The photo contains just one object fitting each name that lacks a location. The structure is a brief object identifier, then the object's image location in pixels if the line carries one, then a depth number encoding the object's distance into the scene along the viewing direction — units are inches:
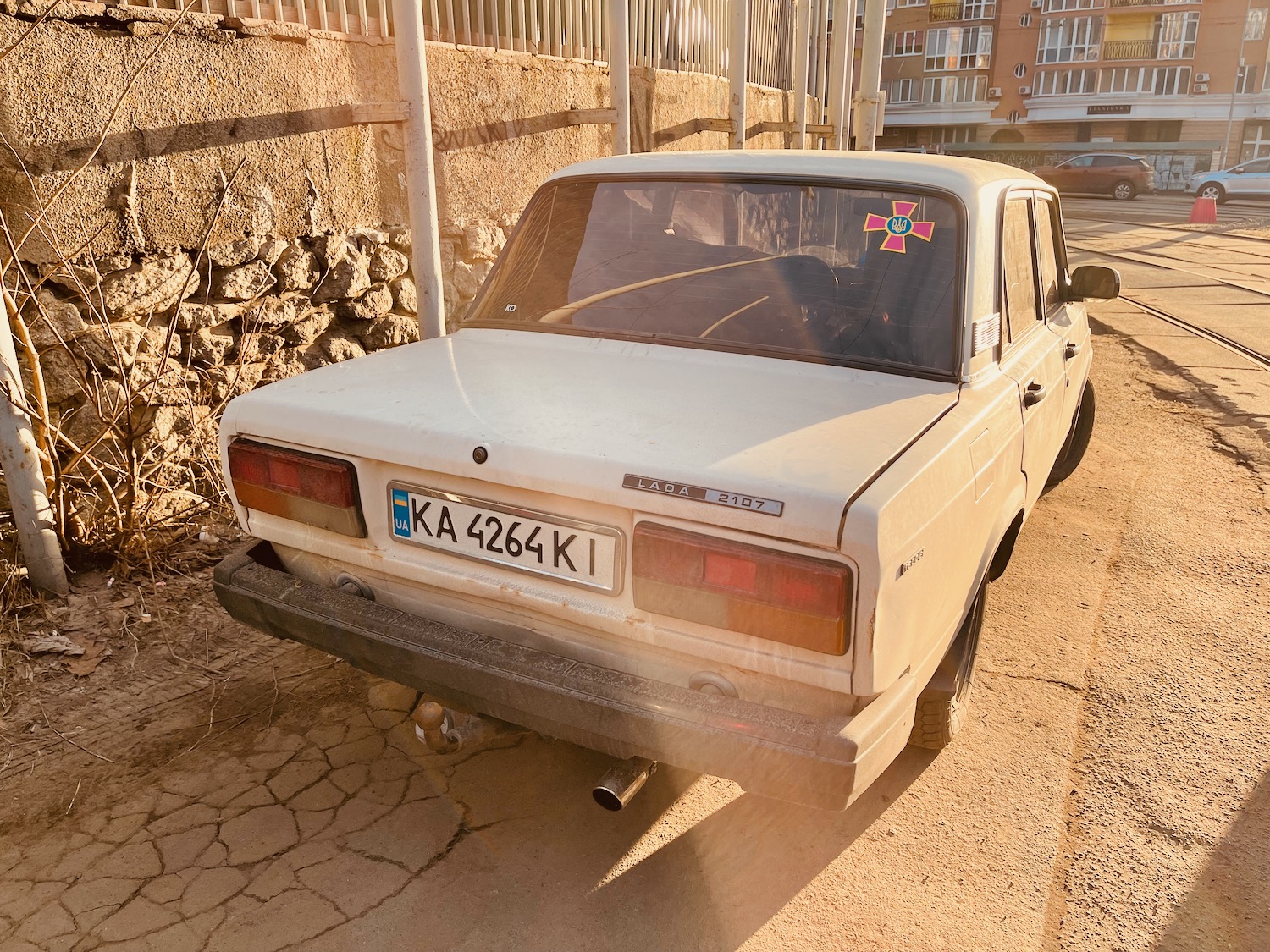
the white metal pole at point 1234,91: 1796.4
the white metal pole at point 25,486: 133.0
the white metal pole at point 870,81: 418.9
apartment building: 1863.9
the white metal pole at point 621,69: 245.6
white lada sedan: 78.9
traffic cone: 845.8
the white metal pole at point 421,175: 177.9
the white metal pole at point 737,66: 317.7
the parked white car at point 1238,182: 1090.1
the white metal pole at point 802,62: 411.5
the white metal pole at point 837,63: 443.8
